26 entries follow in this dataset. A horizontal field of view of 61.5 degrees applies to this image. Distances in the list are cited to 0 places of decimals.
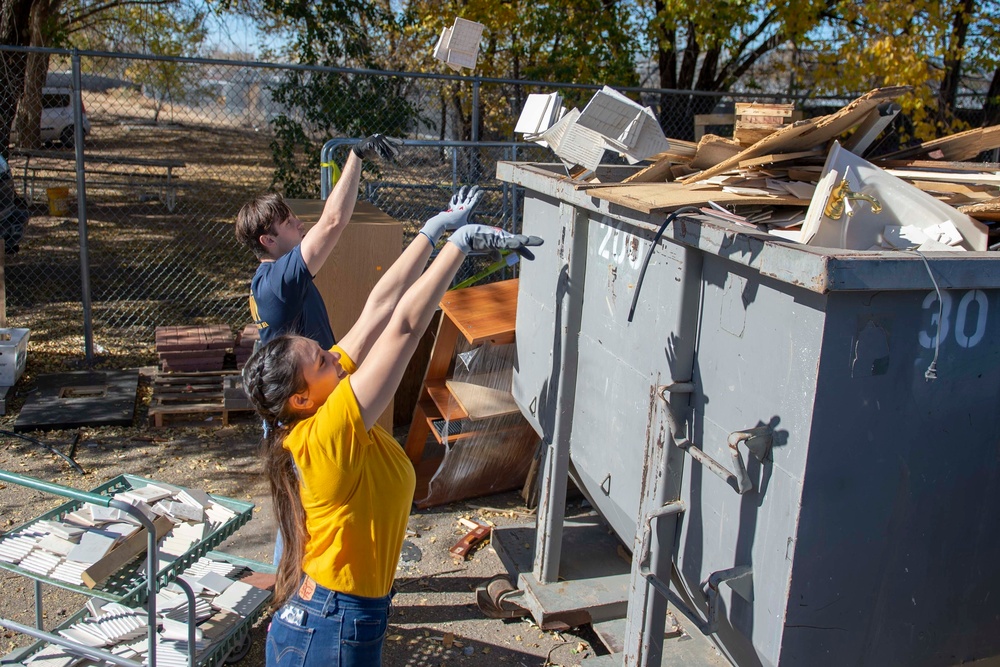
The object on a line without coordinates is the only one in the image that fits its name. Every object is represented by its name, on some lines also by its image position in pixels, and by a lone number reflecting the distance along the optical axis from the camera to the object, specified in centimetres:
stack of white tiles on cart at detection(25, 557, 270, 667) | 317
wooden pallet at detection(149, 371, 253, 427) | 563
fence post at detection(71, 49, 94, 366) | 600
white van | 1603
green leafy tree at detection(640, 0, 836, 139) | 914
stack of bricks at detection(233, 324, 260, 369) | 639
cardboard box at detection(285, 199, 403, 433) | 452
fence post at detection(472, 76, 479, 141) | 705
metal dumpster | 203
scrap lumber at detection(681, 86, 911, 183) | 268
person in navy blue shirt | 325
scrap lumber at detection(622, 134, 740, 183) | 316
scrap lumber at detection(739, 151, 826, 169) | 271
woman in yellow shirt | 205
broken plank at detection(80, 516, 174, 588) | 266
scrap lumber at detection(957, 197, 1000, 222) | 237
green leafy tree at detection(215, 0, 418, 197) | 858
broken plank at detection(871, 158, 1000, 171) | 332
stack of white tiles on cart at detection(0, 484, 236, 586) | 274
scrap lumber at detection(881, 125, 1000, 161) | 346
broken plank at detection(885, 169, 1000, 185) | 289
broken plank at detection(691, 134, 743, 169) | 314
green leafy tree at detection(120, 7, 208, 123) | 1259
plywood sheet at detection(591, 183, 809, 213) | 247
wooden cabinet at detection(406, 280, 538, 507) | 442
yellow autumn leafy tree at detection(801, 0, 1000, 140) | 839
